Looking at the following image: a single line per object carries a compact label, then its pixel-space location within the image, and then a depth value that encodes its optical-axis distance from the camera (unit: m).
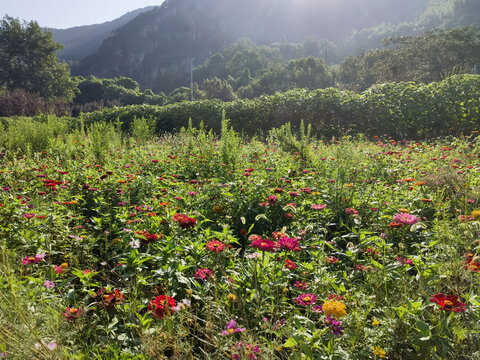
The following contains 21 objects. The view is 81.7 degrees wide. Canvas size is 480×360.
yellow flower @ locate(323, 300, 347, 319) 1.15
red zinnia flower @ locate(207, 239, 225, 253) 1.52
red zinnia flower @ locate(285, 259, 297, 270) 1.62
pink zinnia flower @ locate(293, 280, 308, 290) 1.61
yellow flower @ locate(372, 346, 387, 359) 1.17
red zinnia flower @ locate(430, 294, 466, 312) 1.16
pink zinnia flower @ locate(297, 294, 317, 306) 1.33
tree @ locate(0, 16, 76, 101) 30.89
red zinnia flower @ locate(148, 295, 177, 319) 1.20
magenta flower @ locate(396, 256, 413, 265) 1.64
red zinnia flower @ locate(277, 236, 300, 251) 1.43
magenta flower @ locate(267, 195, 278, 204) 2.26
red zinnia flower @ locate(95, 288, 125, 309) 1.45
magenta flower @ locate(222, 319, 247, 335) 1.18
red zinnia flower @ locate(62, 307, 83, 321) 1.31
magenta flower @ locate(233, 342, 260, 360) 1.14
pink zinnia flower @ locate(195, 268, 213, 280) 1.56
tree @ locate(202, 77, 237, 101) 46.84
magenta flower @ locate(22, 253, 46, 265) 1.57
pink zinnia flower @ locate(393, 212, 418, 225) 1.67
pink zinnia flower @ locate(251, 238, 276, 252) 1.33
